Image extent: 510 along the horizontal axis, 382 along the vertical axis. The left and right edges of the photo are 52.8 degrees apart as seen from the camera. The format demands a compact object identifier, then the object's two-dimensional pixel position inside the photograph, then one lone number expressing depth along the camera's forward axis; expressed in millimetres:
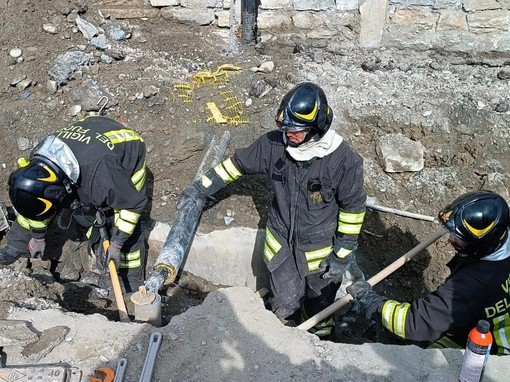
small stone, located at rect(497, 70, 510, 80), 6266
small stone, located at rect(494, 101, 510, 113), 5832
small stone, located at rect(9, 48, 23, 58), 6227
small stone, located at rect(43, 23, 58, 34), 6559
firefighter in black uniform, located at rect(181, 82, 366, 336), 3783
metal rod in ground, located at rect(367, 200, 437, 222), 5191
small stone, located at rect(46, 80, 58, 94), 6094
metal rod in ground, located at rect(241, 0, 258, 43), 6863
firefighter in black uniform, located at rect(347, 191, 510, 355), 3109
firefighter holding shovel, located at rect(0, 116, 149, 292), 3781
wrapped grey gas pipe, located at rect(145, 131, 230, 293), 3793
